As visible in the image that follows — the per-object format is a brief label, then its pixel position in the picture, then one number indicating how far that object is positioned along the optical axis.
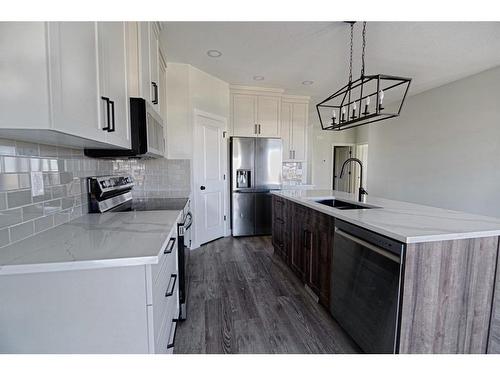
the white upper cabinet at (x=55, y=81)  0.72
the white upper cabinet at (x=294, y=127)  4.62
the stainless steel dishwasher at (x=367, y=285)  1.20
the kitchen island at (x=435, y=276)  1.17
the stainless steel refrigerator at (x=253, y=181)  4.02
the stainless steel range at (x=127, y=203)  1.70
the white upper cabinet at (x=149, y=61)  1.68
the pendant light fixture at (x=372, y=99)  1.90
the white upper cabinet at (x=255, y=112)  4.23
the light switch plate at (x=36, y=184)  1.14
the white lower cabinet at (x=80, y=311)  0.82
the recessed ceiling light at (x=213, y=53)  2.89
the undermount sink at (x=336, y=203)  2.37
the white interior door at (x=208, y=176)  3.46
